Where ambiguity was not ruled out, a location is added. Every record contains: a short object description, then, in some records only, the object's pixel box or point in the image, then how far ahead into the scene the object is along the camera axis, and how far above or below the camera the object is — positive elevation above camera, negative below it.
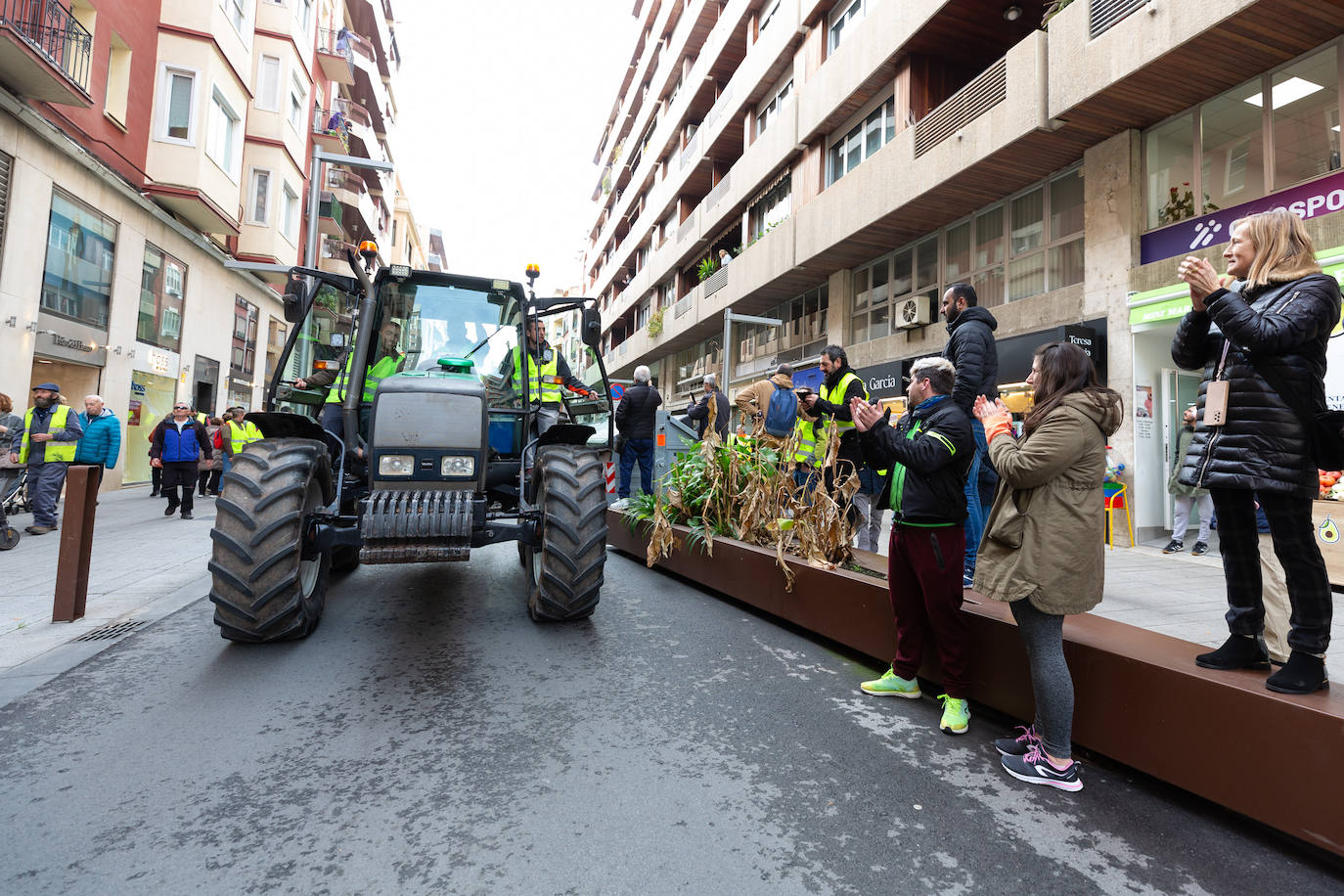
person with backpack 6.00 +0.67
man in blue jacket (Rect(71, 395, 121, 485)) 9.36 +0.22
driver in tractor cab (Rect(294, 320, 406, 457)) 5.02 +0.64
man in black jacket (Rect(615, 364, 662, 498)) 9.37 +0.69
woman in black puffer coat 2.49 +0.26
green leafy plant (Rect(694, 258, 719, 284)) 26.06 +7.74
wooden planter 2.19 -0.77
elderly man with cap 8.56 +0.05
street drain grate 4.51 -1.14
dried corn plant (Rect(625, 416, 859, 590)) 4.77 -0.17
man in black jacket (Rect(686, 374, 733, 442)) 8.16 +0.85
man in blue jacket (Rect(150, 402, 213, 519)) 11.02 +0.06
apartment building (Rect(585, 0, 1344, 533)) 9.18 +5.61
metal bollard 4.81 -0.67
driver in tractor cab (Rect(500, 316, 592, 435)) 5.41 +0.78
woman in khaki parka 2.71 -0.15
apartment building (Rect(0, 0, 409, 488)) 11.77 +5.61
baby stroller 7.66 -0.93
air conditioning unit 14.86 +3.70
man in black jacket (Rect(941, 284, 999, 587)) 4.43 +0.85
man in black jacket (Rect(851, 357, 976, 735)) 3.26 -0.12
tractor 3.85 +0.07
